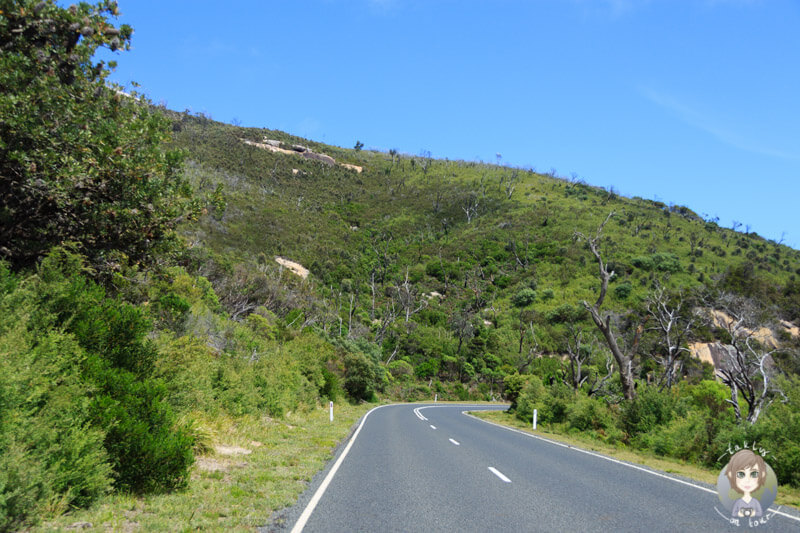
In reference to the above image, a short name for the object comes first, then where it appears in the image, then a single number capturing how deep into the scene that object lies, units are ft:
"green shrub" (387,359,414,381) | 181.68
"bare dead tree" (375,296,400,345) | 184.51
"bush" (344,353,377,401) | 120.47
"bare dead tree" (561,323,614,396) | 92.56
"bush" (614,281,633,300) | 201.89
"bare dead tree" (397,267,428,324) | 233.37
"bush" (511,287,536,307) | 225.35
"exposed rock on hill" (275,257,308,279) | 214.48
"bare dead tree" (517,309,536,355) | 212.43
